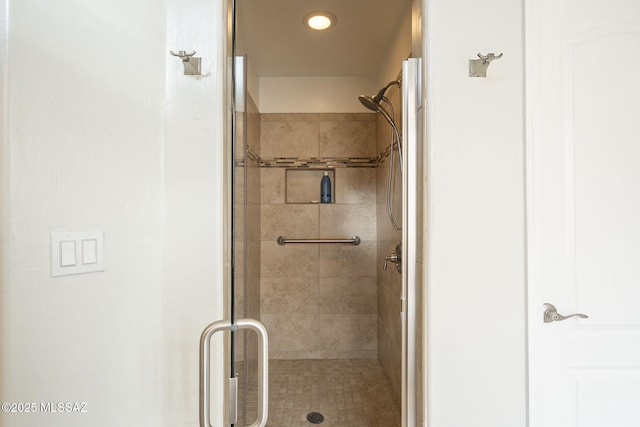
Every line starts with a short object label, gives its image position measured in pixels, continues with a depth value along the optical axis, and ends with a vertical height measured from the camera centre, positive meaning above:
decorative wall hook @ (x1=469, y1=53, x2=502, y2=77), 0.92 +0.48
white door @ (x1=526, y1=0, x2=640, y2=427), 1.00 +0.04
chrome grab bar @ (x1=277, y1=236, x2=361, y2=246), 2.52 -0.23
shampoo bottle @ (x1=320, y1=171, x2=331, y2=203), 2.57 +0.22
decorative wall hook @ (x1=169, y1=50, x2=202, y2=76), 0.88 +0.47
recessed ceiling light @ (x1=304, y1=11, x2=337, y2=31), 1.78 +1.21
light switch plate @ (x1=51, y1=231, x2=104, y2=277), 0.78 -0.11
